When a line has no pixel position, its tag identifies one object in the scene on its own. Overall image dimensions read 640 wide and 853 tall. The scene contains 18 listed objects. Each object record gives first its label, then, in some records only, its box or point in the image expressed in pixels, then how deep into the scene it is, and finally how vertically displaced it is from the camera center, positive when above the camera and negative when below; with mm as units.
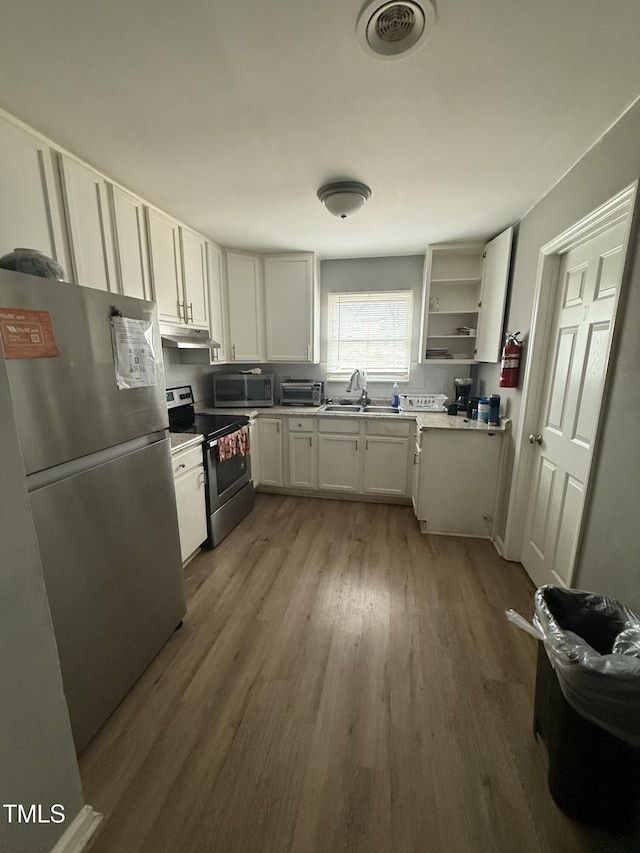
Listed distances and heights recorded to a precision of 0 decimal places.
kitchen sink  3431 -444
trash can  905 -1029
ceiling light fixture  1909 +987
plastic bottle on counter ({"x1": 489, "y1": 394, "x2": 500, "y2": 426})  2600 -332
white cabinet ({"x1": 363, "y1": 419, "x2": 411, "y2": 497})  3092 -851
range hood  2410 +207
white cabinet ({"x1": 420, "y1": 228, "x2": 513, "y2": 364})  2662 +590
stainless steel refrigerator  1025 -390
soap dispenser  3480 -350
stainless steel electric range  2475 -753
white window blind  3547 +351
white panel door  1561 -166
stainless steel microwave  3425 -259
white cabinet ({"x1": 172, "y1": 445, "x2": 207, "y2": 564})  2117 -896
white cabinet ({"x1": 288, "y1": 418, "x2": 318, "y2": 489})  3289 -890
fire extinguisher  2299 +39
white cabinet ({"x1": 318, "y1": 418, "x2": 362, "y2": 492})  3193 -860
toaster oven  3537 -283
